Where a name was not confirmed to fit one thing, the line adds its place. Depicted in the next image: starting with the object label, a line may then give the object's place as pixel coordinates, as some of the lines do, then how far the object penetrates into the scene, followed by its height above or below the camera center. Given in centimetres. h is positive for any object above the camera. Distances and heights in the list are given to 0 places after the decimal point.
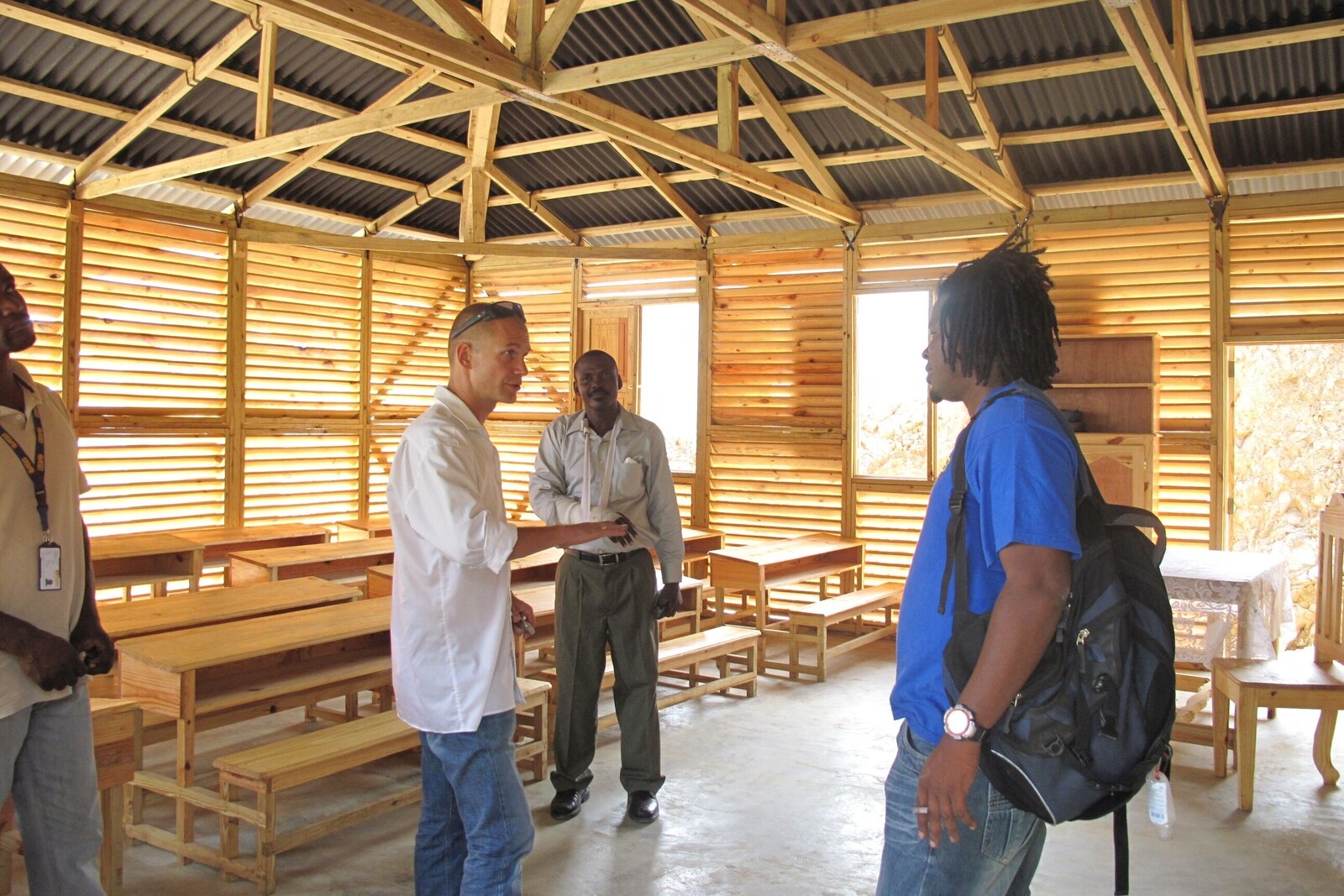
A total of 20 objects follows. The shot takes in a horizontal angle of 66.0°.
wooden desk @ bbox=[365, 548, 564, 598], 698 -87
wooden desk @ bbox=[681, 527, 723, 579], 856 -89
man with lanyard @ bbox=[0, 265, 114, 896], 233 -51
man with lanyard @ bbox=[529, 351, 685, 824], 446 -65
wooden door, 1006 +103
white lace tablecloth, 536 -79
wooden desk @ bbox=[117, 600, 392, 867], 403 -106
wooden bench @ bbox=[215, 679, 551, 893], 371 -124
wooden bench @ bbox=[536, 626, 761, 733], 591 -134
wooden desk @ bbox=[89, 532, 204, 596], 711 -91
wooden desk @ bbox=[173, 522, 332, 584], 817 -81
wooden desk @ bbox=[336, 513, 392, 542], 912 -82
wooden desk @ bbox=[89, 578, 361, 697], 466 -85
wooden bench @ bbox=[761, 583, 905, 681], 719 -124
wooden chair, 465 -105
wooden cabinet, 745 +33
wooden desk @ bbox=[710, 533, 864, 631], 751 -95
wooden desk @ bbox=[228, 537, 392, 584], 681 -84
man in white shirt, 260 -50
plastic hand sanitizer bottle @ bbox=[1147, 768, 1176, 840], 195 -67
